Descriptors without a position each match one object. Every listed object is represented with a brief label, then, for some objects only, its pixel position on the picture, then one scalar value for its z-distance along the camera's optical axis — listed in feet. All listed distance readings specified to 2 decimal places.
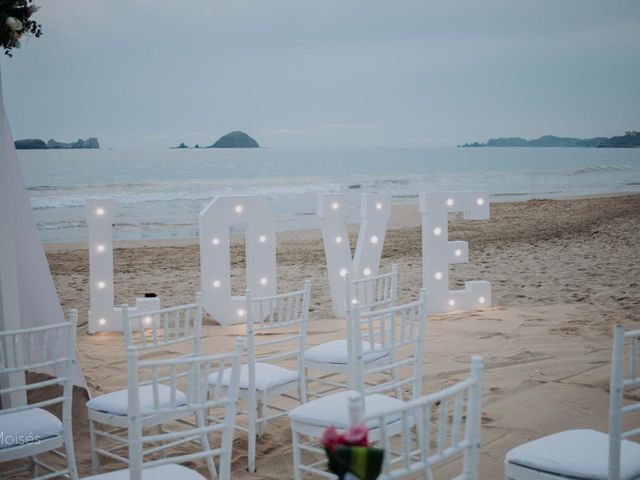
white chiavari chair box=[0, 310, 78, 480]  9.89
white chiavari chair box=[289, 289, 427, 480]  10.27
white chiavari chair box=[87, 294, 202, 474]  11.11
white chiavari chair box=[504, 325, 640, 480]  7.61
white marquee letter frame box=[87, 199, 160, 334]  22.38
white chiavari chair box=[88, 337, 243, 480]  7.81
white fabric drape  12.91
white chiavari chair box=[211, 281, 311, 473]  12.25
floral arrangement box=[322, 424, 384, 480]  4.91
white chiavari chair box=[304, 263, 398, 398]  13.76
